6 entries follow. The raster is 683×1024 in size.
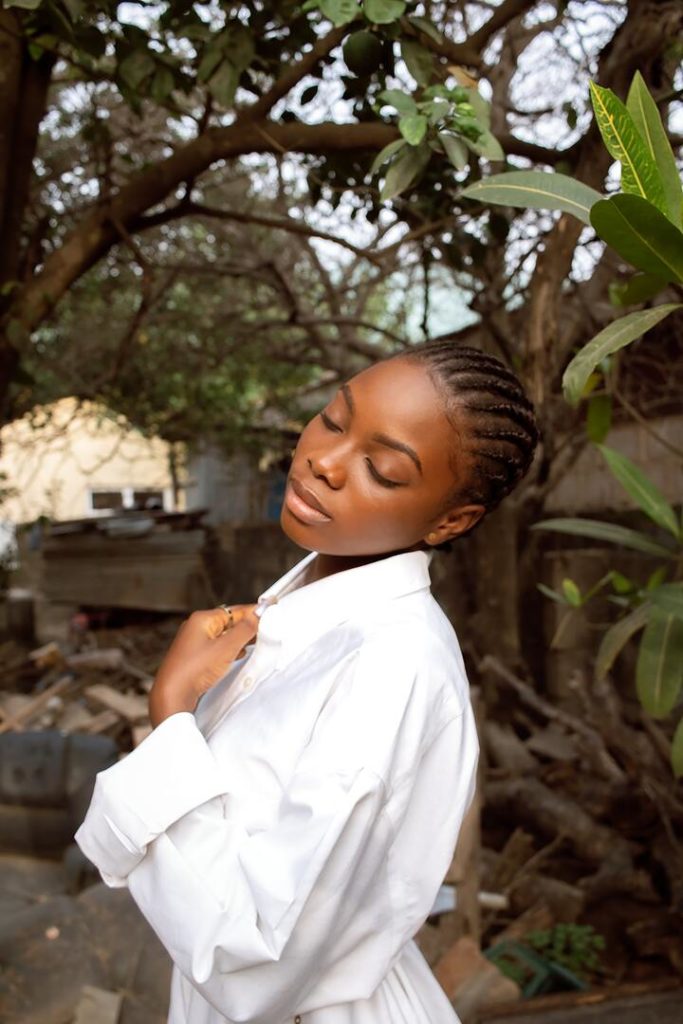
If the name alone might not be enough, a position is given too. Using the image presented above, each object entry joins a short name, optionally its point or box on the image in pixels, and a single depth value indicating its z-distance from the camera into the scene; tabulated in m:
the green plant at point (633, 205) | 1.08
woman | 0.81
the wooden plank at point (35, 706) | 4.64
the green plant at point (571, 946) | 2.91
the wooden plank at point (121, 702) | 4.53
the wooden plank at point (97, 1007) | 2.25
